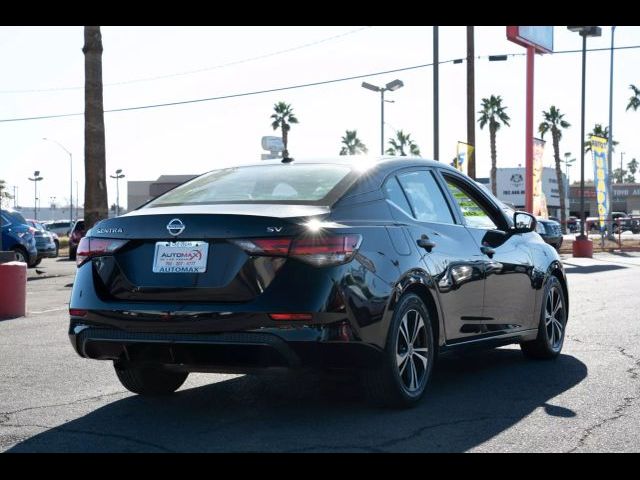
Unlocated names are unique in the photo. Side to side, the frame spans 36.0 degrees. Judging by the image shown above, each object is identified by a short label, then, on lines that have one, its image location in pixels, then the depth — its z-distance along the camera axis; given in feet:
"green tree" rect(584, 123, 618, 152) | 308.40
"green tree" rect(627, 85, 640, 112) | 271.69
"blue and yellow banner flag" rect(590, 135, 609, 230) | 133.49
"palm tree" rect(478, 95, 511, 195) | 251.60
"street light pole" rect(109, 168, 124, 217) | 363.97
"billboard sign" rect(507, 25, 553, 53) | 111.34
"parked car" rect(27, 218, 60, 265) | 83.10
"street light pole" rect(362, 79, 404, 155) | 128.67
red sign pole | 114.62
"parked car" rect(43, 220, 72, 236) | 251.76
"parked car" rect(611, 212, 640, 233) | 239.87
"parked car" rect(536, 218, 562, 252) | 83.06
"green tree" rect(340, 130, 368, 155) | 278.67
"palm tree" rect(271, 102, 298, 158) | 233.14
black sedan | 17.34
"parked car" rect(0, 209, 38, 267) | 77.15
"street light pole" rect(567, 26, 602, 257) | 111.24
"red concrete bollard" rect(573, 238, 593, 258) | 111.04
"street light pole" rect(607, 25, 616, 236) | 150.41
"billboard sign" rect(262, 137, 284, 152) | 140.15
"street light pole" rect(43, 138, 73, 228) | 268.86
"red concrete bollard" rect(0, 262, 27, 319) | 40.37
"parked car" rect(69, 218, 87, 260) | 101.50
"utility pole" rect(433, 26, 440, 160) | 92.07
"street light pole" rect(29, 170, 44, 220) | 390.77
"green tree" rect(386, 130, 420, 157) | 314.14
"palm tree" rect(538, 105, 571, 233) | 265.34
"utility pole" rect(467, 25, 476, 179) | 107.65
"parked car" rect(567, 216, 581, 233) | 273.33
